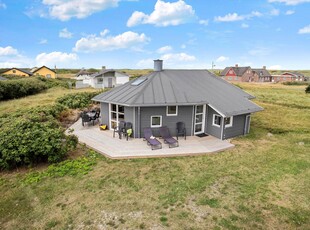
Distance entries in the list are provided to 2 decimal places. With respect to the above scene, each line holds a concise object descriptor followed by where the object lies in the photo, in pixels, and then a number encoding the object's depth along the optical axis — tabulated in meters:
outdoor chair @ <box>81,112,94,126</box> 13.81
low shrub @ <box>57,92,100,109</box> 18.83
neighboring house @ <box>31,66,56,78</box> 56.66
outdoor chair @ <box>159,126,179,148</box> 10.48
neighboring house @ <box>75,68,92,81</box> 50.22
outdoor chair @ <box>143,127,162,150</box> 10.17
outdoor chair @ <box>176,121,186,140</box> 11.86
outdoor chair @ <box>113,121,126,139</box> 11.55
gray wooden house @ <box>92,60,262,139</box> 11.44
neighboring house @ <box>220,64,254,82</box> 67.50
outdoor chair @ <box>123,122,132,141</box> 11.30
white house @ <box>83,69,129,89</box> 38.19
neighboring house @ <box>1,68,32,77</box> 54.55
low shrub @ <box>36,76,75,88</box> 38.36
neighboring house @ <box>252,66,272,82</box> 71.10
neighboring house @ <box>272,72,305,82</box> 73.25
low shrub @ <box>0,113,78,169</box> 7.90
